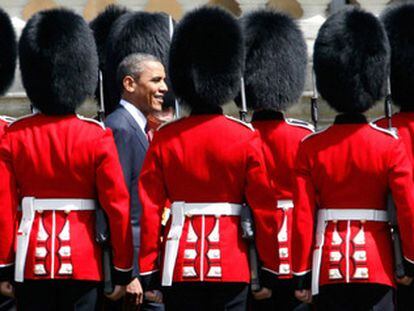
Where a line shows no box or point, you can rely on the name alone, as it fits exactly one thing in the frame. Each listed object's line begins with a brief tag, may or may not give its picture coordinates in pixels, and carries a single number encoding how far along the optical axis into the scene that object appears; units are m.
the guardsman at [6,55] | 20.31
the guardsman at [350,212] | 17.59
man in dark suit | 18.77
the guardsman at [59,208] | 17.83
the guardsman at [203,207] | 17.62
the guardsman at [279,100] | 19.39
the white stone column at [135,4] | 24.08
